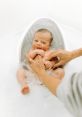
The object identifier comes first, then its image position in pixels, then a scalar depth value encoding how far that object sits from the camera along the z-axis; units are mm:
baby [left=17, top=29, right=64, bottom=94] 1303
